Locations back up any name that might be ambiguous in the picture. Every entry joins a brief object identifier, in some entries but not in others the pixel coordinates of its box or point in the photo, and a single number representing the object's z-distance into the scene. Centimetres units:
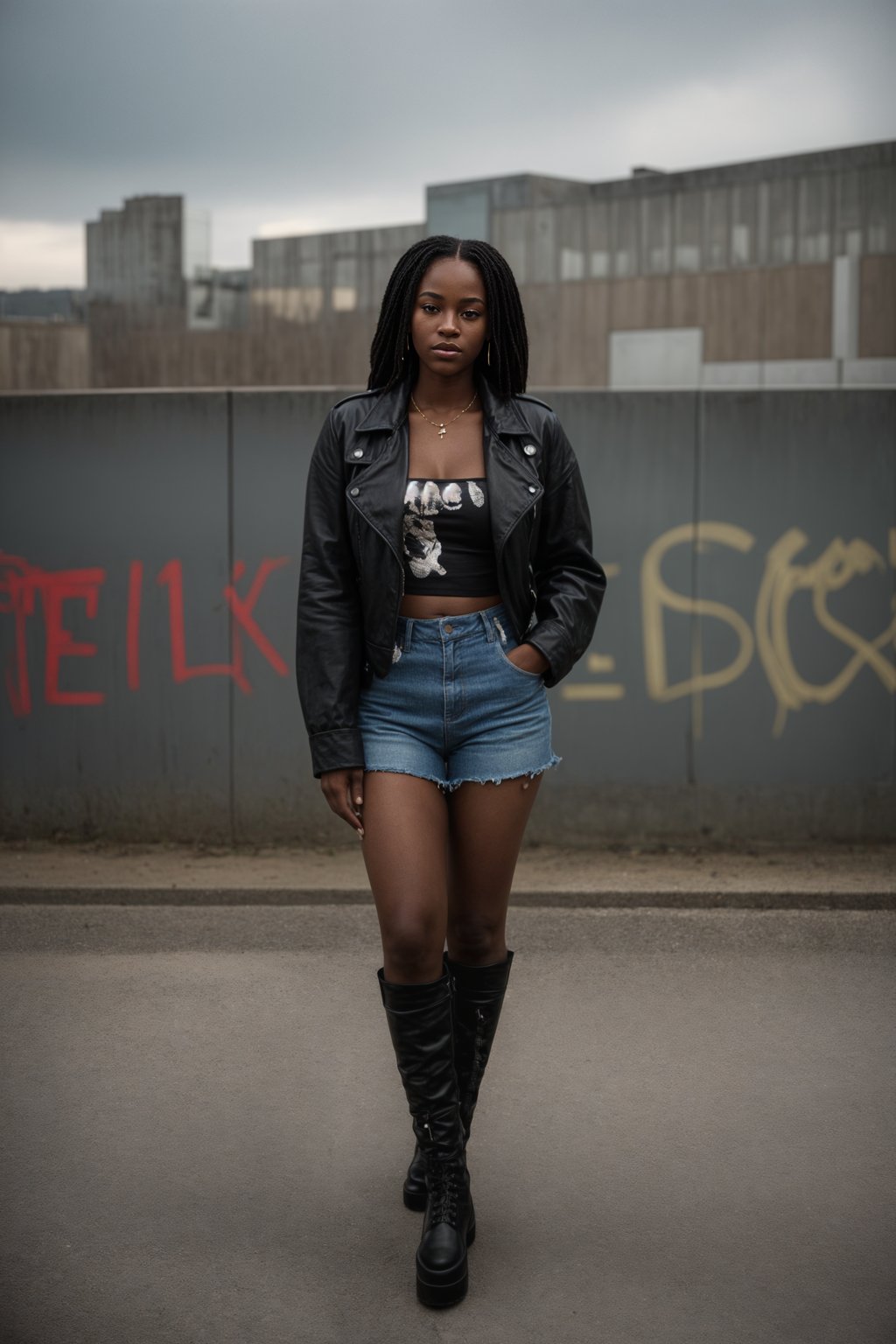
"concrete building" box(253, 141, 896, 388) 3167
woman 302
